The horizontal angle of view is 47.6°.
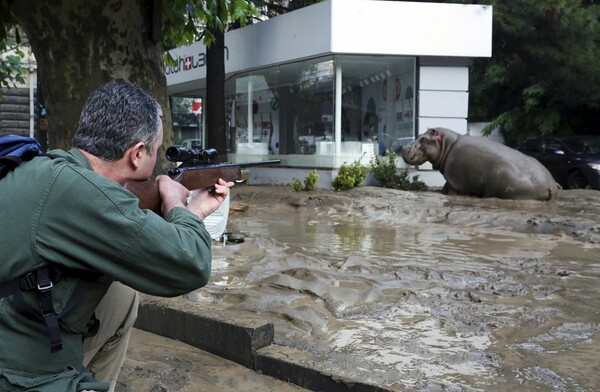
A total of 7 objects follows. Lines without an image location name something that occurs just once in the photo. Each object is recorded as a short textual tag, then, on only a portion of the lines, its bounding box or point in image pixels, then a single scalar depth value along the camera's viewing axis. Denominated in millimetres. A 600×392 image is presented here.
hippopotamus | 12211
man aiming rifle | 2010
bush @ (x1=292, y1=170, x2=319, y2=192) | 14328
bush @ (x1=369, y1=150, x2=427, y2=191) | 14641
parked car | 16297
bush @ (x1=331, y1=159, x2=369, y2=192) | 14234
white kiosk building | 15328
